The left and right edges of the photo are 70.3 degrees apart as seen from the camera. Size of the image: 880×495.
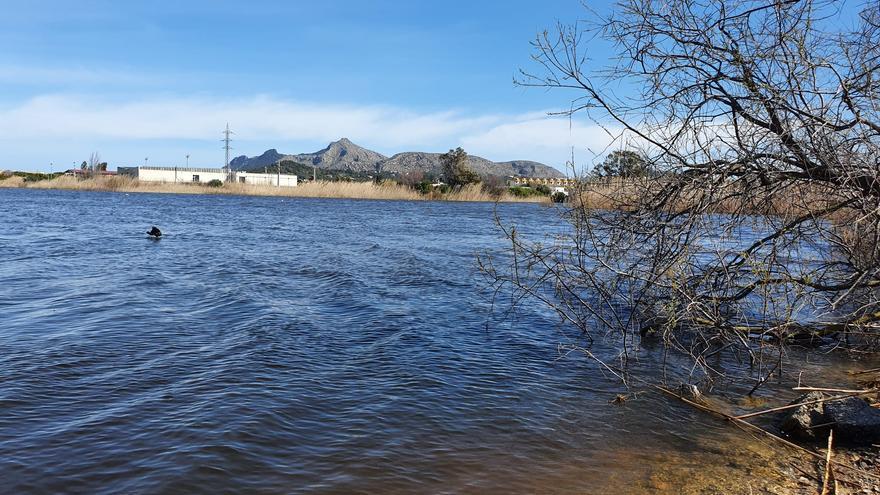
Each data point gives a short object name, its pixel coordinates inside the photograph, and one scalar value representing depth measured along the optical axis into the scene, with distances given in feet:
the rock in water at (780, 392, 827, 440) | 19.33
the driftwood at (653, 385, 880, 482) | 17.10
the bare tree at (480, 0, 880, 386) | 17.15
